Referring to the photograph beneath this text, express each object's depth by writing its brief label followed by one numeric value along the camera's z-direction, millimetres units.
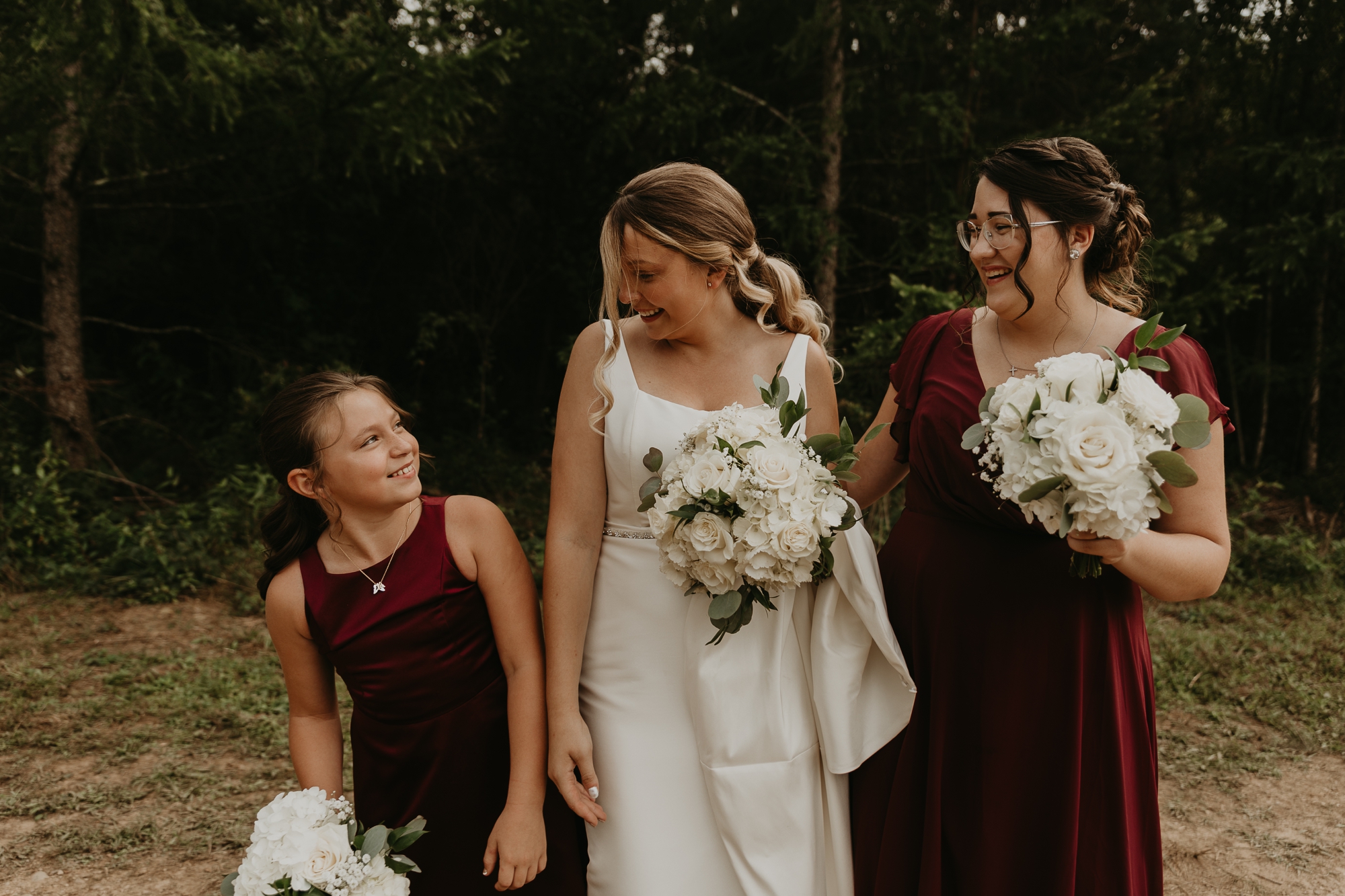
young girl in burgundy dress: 2283
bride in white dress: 2158
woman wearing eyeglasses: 2053
